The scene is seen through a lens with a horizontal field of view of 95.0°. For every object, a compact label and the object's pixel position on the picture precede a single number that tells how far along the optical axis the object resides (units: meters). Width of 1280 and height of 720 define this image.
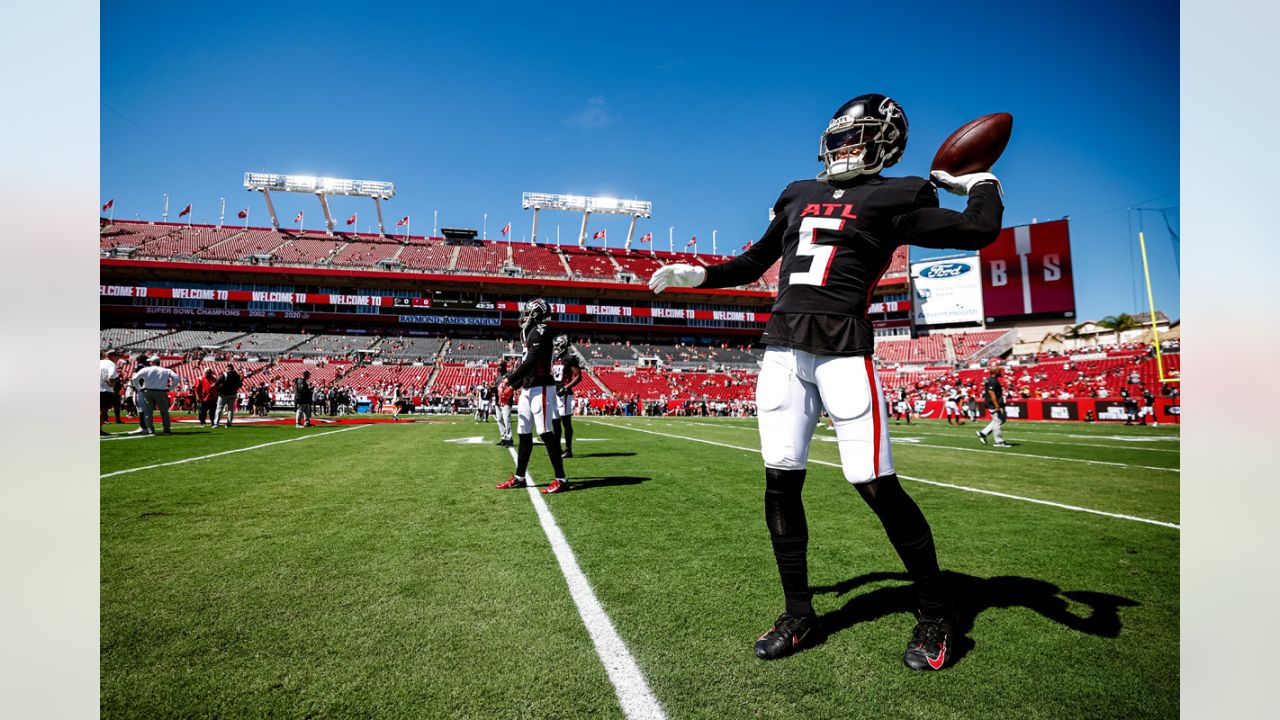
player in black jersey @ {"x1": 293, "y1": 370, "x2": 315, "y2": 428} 17.11
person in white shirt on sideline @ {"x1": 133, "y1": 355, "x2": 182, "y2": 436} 12.05
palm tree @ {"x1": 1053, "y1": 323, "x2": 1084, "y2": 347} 48.31
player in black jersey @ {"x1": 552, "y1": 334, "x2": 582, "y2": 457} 9.57
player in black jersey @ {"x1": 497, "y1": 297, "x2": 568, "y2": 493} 5.93
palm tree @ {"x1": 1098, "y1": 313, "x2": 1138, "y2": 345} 58.50
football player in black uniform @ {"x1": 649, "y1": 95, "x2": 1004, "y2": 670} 2.33
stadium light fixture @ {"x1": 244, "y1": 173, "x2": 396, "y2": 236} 56.59
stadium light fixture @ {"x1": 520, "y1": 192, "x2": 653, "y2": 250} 62.78
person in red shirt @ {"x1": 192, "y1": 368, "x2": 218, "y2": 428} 16.02
